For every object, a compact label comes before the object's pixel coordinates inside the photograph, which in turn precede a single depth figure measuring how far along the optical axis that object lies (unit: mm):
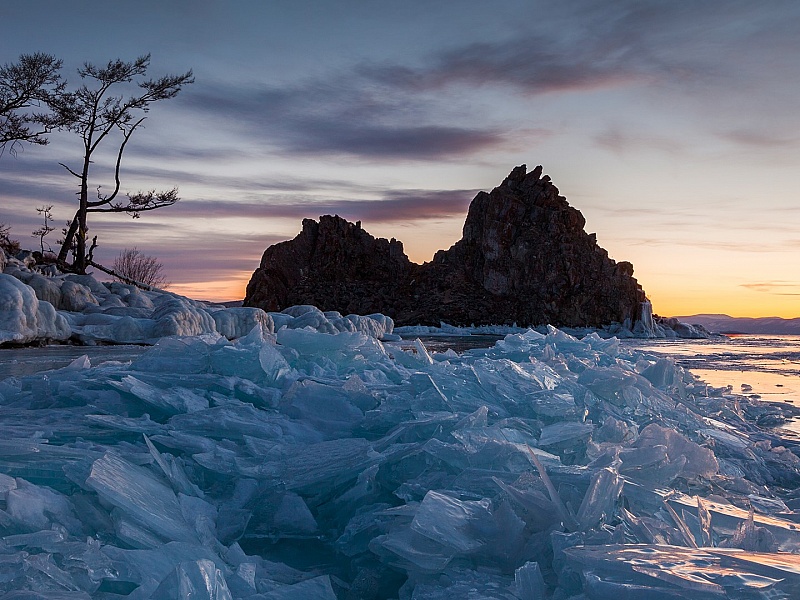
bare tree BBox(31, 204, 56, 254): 23688
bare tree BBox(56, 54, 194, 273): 20656
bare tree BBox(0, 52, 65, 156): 18781
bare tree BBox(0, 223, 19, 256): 18638
